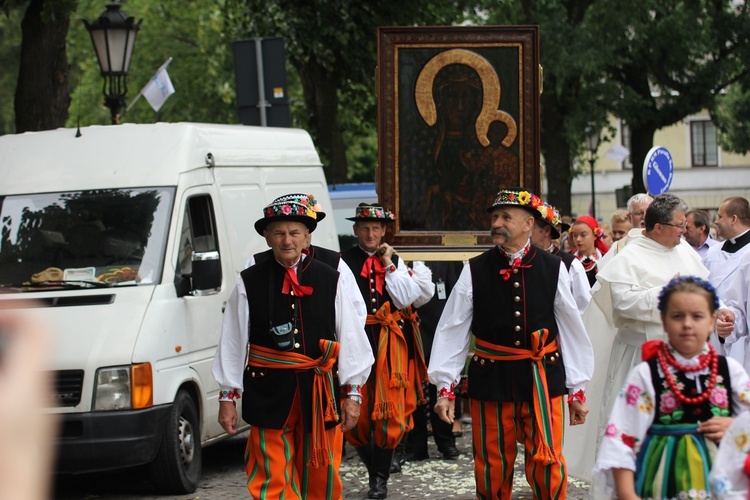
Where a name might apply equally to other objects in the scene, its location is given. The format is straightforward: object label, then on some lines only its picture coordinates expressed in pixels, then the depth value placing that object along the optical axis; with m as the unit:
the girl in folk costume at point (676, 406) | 7.75
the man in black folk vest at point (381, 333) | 15.41
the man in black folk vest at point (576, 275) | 14.41
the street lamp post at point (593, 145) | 56.33
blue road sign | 23.82
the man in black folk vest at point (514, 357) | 11.49
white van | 13.84
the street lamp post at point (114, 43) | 22.77
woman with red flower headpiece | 18.67
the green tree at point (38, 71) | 22.17
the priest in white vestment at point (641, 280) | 12.65
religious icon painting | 18.23
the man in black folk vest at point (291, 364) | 11.28
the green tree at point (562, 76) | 42.60
